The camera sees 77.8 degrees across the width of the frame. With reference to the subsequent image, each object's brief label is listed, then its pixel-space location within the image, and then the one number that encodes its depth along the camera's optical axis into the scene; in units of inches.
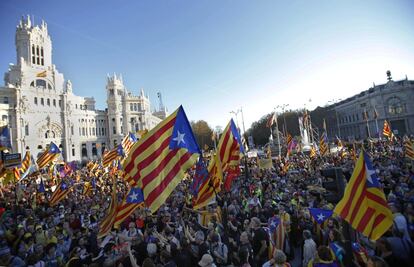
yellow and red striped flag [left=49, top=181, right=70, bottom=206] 518.9
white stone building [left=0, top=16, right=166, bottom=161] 2110.0
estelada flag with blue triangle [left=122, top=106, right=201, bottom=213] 199.0
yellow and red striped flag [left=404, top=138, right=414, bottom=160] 498.4
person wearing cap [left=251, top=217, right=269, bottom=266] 244.0
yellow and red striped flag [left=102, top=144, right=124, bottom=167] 687.1
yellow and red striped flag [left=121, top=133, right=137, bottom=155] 780.0
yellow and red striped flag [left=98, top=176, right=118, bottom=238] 263.0
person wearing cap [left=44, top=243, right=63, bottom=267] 244.2
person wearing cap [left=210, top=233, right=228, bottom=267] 222.8
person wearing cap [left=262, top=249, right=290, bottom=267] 165.9
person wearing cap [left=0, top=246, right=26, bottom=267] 226.5
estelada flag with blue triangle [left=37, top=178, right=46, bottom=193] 649.6
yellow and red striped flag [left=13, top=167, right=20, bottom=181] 663.0
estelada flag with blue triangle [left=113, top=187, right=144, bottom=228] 273.7
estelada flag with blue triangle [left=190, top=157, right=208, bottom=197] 306.3
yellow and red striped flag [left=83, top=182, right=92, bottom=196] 683.2
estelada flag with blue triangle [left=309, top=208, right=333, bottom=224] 272.8
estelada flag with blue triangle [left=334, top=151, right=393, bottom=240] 174.9
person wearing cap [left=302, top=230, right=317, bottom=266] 216.8
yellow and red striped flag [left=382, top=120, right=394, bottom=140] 890.0
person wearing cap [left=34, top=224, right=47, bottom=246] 296.2
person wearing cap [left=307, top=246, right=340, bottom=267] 168.0
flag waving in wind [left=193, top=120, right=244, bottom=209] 275.1
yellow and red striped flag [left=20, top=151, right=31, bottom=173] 713.7
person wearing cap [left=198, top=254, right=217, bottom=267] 177.5
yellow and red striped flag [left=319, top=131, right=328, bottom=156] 839.3
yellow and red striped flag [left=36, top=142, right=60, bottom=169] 681.6
